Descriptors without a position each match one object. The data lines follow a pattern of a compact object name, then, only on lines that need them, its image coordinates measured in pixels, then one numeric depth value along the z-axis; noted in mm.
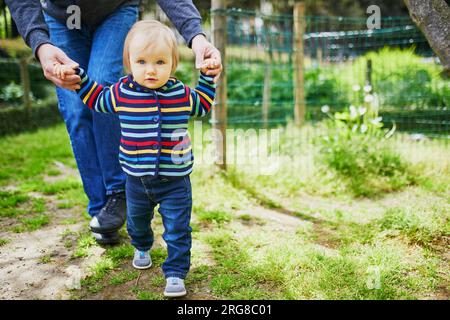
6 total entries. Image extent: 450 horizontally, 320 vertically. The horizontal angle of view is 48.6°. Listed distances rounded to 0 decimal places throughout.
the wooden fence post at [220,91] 3732
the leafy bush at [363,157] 3781
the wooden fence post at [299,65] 5594
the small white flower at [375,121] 4137
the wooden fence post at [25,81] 6516
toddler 1940
